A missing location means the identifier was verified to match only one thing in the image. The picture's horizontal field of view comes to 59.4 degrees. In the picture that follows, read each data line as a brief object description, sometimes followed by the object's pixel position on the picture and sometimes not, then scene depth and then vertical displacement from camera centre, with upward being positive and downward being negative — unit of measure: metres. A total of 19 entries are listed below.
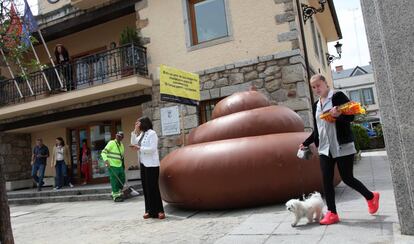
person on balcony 11.91 +3.46
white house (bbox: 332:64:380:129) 40.53 +5.99
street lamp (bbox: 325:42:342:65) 14.79 +3.84
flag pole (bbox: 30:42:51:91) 11.99 +3.02
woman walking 3.76 -0.05
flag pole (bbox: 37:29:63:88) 11.83 +3.26
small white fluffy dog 3.83 -0.66
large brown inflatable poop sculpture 5.07 -0.19
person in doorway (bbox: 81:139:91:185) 13.07 +0.15
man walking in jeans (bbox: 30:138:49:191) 11.41 +0.50
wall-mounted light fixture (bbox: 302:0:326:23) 9.91 +3.68
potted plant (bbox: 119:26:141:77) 10.41 +3.34
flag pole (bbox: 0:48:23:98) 12.66 +3.11
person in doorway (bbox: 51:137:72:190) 11.20 +0.30
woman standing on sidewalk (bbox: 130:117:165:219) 5.41 -0.06
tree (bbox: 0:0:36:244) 4.62 +1.85
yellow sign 6.91 +1.47
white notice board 10.13 +1.10
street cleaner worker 8.21 +0.05
